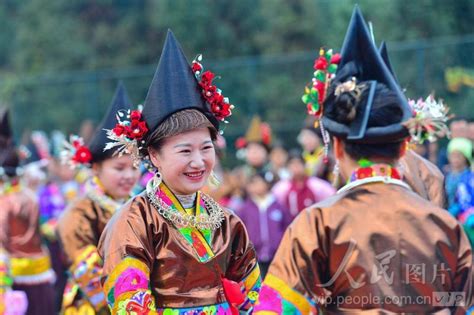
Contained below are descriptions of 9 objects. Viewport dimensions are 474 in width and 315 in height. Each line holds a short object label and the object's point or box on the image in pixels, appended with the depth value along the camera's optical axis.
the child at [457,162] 16.67
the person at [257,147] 22.19
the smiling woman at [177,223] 8.10
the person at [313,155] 19.98
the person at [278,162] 23.28
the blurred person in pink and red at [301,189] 19.47
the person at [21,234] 16.75
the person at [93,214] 11.42
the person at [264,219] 19.67
